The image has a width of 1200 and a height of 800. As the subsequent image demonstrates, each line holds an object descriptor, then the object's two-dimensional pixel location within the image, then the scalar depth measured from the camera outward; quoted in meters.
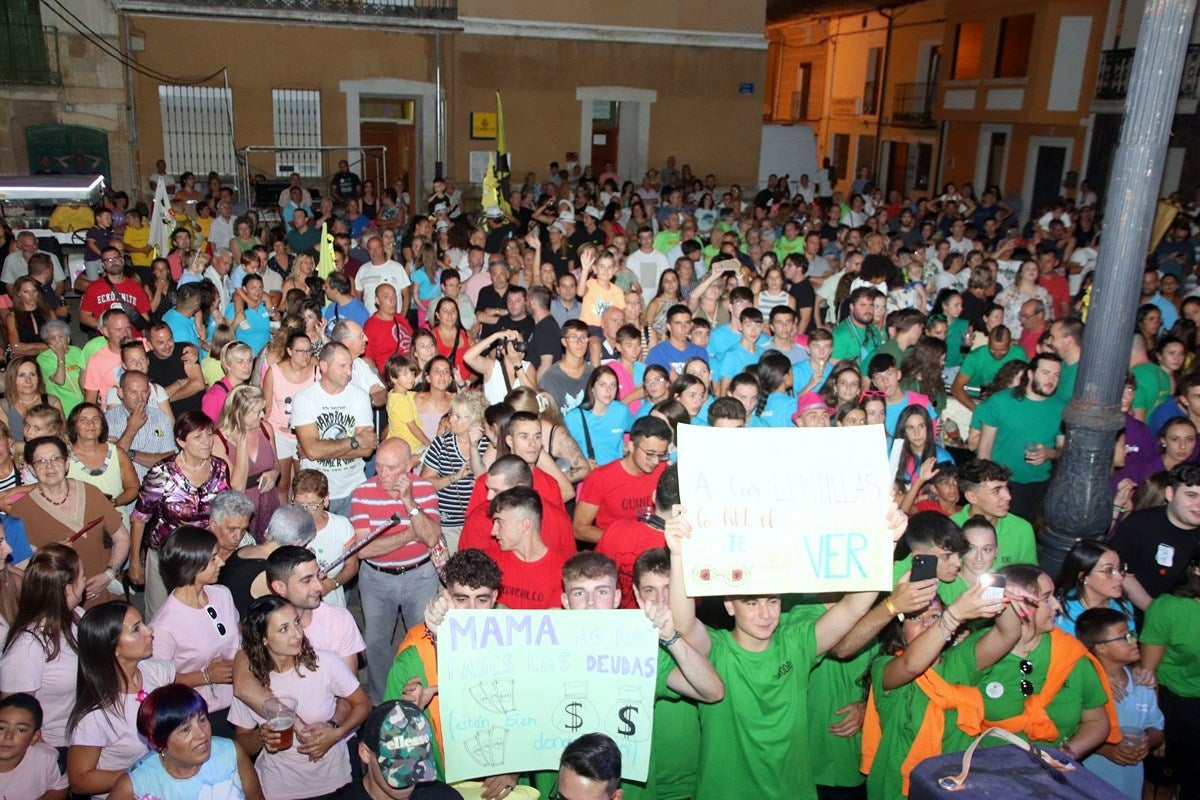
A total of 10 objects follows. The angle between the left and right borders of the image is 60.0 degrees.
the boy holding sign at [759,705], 4.18
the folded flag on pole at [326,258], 10.75
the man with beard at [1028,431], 7.34
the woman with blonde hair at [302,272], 11.12
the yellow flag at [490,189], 15.03
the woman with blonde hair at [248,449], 6.62
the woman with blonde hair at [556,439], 6.65
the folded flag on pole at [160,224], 12.27
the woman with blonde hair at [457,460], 6.44
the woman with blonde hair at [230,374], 7.40
